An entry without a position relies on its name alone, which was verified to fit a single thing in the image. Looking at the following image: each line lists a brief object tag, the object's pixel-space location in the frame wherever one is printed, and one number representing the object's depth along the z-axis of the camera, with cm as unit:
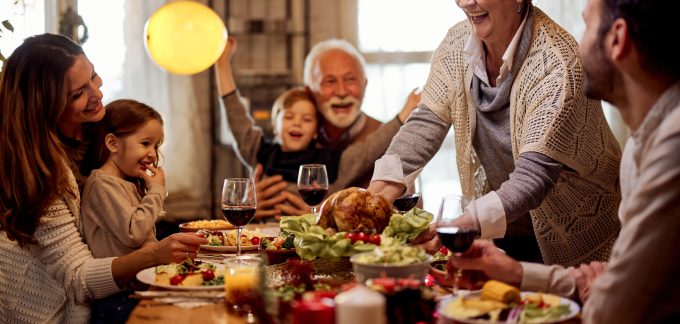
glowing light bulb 252
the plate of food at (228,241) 178
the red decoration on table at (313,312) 89
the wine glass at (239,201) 158
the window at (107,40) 473
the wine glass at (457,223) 112
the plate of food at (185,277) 126
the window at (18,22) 314
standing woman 158
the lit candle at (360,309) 83
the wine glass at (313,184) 190
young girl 176
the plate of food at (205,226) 204
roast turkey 145
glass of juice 114
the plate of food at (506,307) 98
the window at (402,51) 495
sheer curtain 479
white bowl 115
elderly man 324
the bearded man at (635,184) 87
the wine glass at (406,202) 184
